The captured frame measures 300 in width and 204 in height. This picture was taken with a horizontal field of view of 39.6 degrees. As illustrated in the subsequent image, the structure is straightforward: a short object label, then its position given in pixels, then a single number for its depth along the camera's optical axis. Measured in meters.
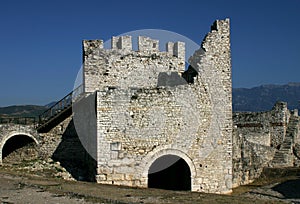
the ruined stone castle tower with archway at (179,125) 18.59
